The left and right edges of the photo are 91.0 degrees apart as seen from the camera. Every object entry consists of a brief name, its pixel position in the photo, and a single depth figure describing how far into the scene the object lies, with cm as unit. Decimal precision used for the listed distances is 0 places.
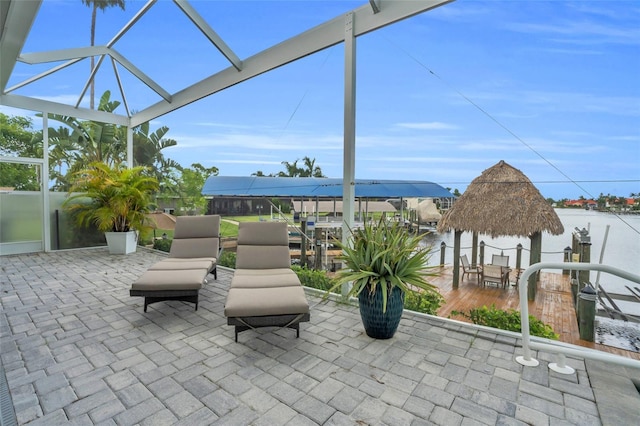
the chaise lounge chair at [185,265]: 391
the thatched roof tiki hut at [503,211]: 493
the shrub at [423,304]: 417
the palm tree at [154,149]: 1471
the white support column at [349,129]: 426
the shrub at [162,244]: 888
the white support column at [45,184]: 834
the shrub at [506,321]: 362
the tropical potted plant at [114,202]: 823
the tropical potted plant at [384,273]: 329
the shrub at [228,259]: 705
